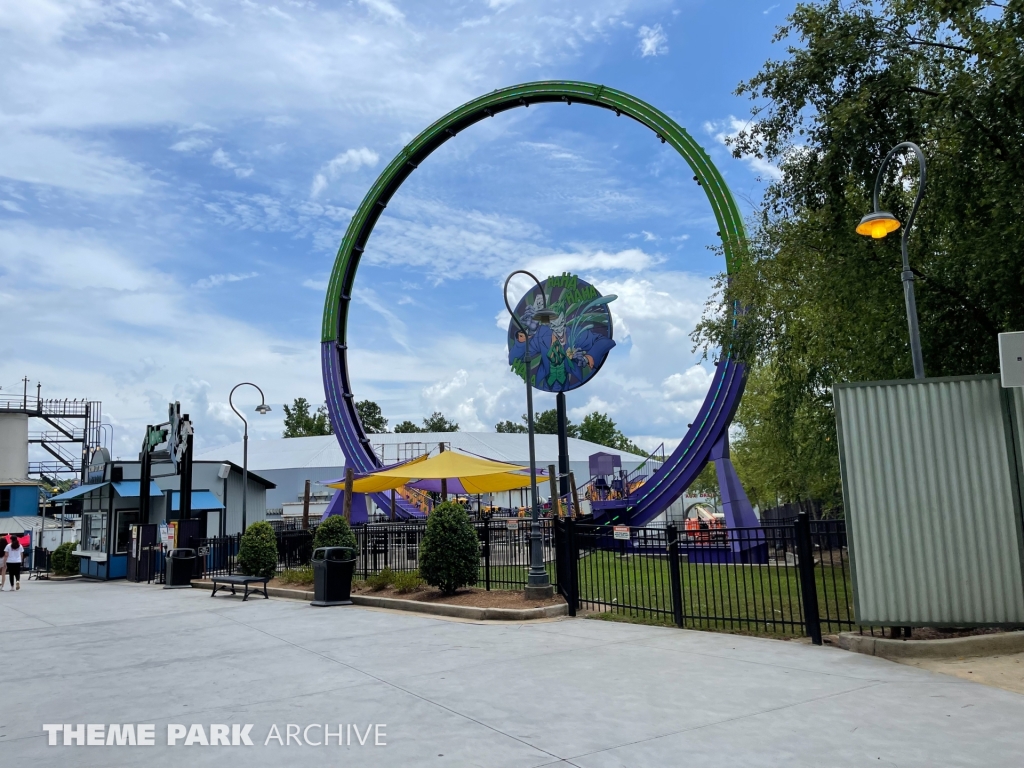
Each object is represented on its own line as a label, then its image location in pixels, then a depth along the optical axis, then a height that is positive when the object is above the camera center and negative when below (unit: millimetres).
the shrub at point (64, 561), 30719 -1340
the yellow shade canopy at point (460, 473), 20734 +1101
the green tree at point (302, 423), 94688 +11160
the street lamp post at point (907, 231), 9570 +3243
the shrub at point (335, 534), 17875 -379
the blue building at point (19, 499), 50594 +1768
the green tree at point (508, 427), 125912 +13095
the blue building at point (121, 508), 28652 +589
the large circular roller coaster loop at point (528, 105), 26578 +10289
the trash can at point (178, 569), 23141 -1352
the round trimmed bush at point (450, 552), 14844 -702
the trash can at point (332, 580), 15844 -1220
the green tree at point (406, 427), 103750 +11175
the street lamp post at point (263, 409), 31609 +4292
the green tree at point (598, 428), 102500 +10097
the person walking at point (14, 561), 24672 -1008
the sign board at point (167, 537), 24422 -439
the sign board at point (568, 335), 32094 +7002
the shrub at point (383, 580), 16562 -1317
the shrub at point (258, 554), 20547 -864
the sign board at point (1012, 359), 7875 +1315
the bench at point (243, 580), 17438 -1310
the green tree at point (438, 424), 113438 +12629
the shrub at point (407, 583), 15894 -1335
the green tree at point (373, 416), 106106 +13100
